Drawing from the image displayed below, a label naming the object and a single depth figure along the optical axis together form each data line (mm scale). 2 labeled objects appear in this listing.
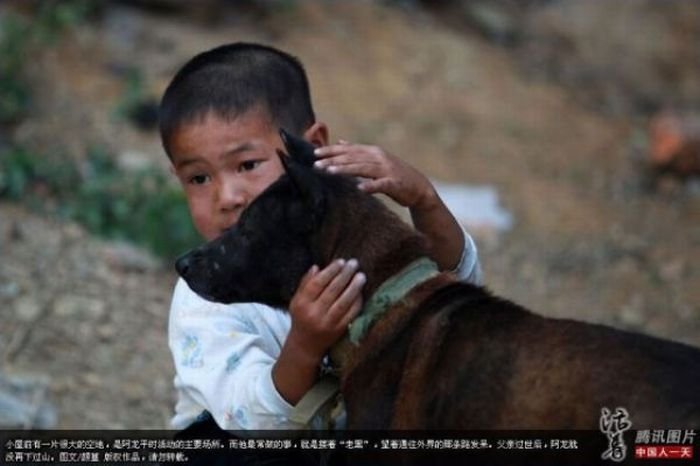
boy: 6781
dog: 6152
